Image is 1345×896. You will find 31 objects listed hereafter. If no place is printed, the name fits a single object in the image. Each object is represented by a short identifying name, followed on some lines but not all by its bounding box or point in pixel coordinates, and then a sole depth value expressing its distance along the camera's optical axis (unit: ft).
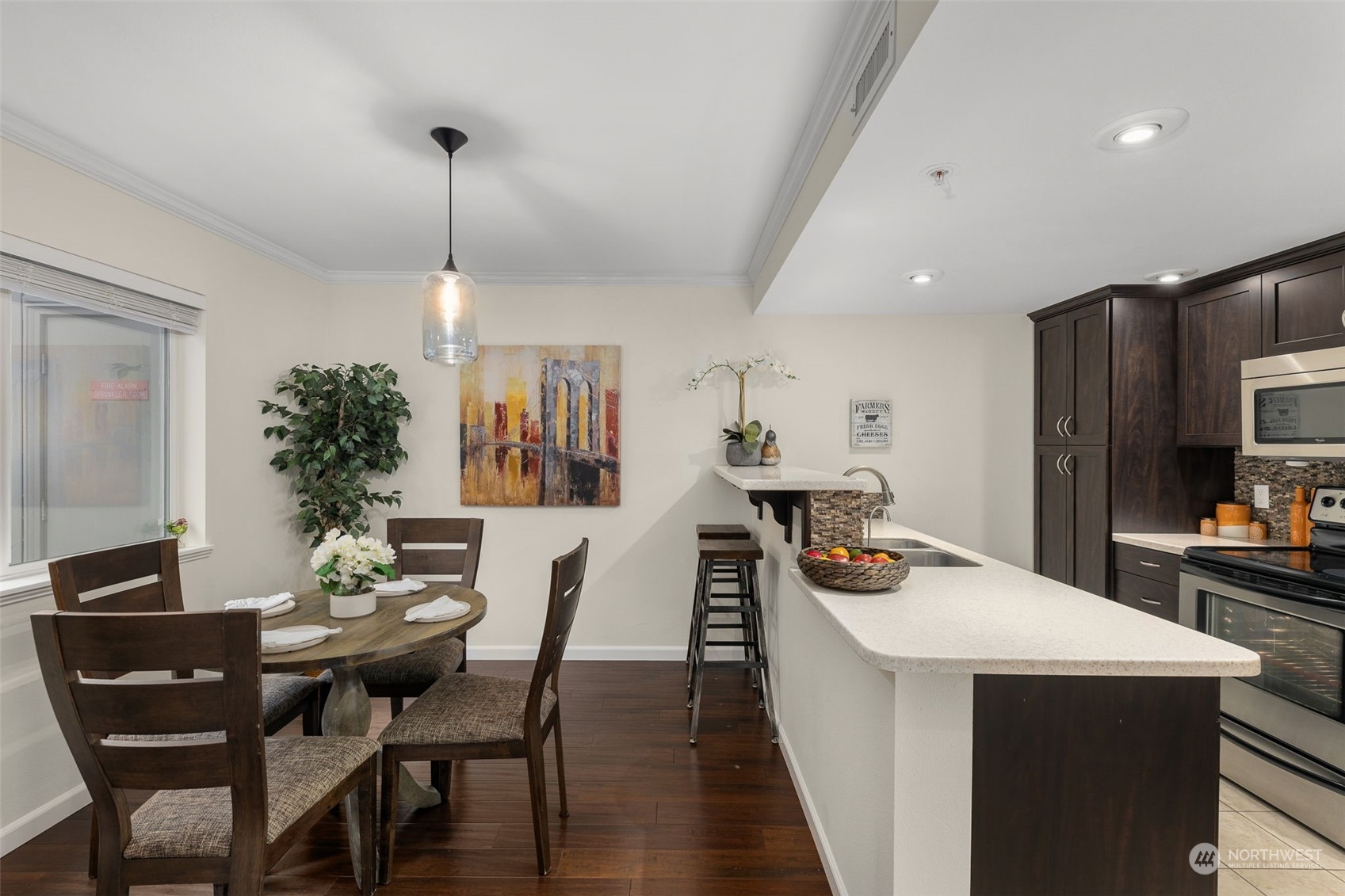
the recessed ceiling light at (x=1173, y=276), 9.33
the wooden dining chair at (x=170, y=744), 4.21
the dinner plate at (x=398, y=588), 8.02
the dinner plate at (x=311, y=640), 5.68
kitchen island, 4.09
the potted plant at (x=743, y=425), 11.36
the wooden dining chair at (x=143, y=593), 6.28
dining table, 5.66
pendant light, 7.64
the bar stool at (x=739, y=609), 9.40
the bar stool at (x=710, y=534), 10.95
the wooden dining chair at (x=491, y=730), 6.22
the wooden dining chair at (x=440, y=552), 9.13
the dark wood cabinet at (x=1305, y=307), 7.90
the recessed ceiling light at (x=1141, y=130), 4.92
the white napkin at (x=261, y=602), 7.02
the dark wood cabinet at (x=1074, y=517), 10.59
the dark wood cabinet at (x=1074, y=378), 10.60
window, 7.30
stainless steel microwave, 7.73
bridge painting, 12.70
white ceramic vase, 6.95
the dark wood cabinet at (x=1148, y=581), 9.29
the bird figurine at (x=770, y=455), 11.64
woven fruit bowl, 5.45
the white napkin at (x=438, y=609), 6.77
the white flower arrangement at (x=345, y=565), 7.00
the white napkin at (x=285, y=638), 5.71
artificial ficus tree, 11.29
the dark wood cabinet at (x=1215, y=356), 9.16
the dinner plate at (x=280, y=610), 6.91
